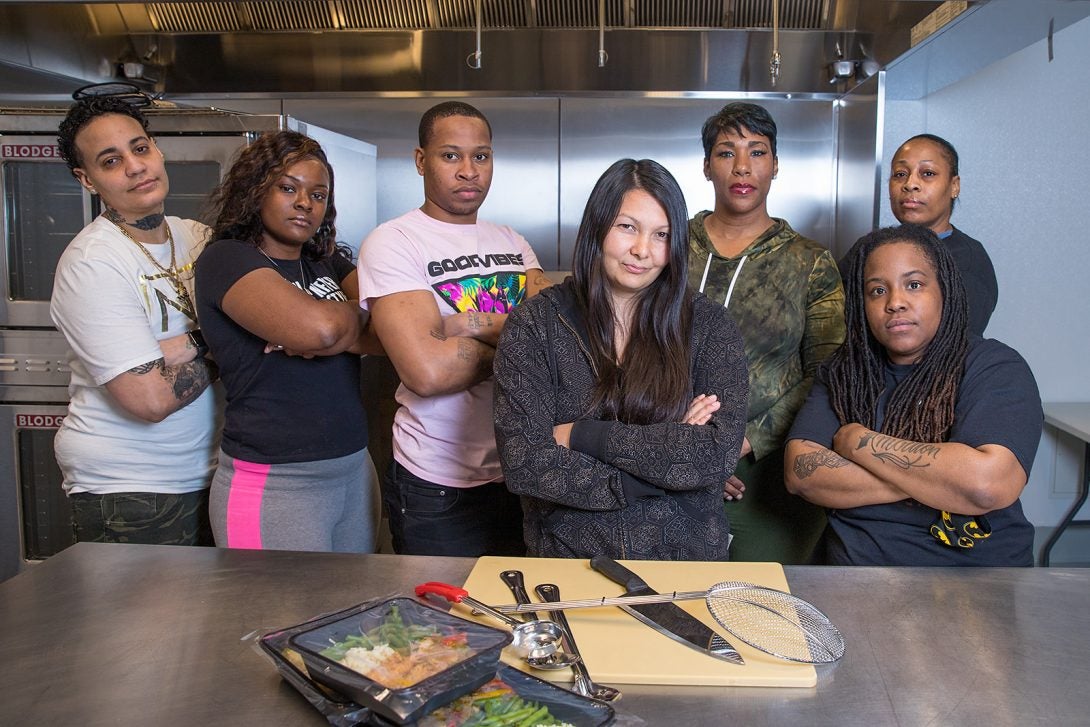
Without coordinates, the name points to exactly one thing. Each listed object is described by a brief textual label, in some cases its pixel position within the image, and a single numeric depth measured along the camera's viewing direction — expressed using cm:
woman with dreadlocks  165
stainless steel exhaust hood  369
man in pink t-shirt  197
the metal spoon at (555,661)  111
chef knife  115
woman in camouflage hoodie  216
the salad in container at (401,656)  95
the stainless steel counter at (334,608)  105
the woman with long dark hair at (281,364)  195
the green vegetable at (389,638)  104
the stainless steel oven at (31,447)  282
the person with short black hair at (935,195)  247
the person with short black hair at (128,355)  197
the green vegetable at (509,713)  96
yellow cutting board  110
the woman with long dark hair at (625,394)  157
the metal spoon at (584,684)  106
